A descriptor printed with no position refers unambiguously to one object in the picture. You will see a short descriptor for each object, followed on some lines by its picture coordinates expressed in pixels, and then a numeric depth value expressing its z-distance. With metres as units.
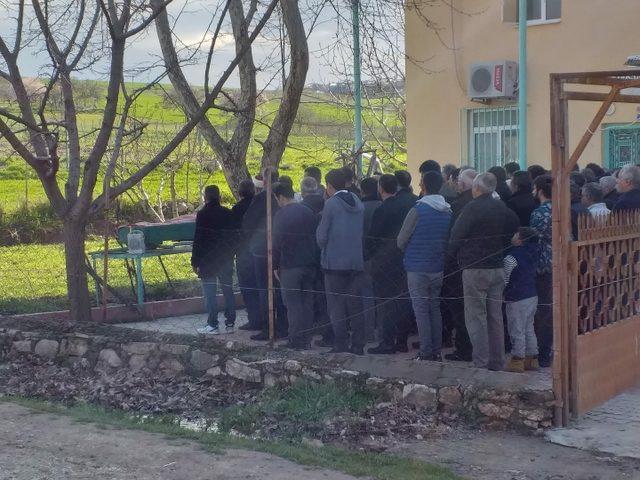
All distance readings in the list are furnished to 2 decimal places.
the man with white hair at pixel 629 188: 9.21
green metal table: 12.68
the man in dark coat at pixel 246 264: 11.24
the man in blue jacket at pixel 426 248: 9.00
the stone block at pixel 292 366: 8.58
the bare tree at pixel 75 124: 10.82
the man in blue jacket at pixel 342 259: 9.62
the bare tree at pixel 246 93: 13.51
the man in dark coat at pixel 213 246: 11.25
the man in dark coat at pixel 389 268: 9.64
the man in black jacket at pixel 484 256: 8.36
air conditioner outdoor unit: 16.31
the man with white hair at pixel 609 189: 10.04
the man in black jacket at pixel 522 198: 9.09
